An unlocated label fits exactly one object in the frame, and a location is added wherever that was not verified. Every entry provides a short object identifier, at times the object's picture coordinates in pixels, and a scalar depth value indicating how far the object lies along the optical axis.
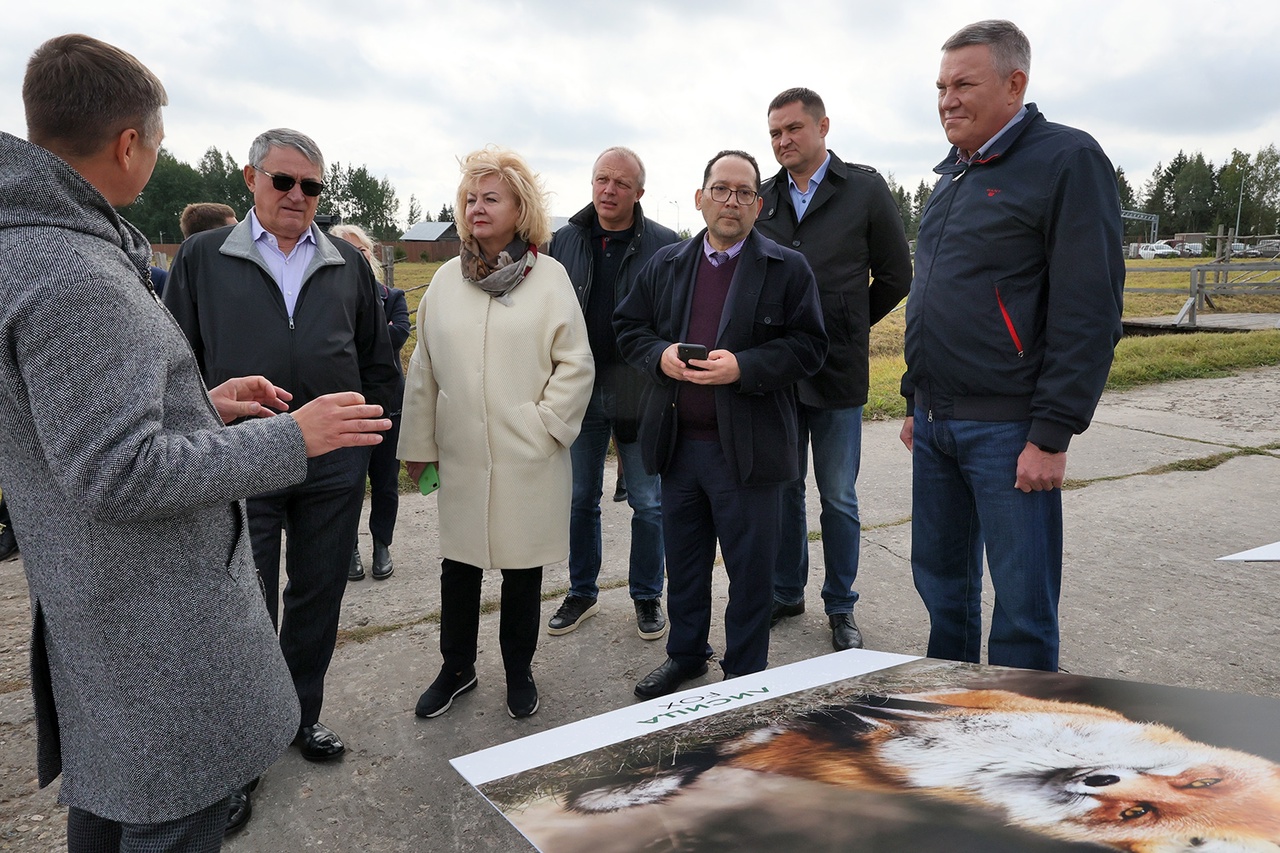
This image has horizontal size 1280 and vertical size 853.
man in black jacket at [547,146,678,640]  3.64
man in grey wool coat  1.29
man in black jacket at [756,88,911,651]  3.53
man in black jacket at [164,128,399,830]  2.59
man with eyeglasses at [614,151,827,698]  2.88
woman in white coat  2.93
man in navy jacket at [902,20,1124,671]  2.28
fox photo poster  1.04
